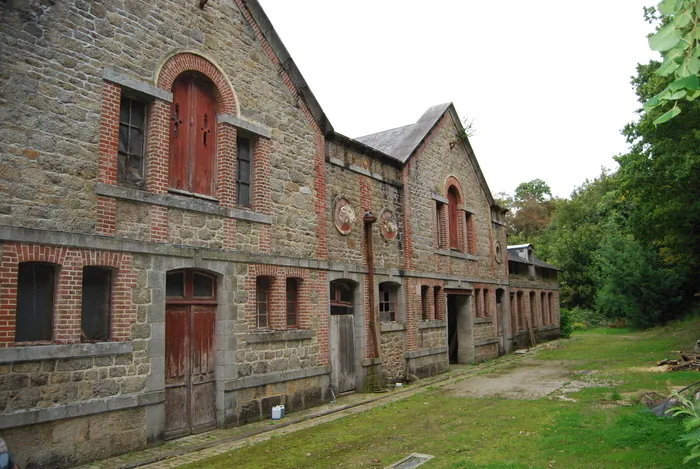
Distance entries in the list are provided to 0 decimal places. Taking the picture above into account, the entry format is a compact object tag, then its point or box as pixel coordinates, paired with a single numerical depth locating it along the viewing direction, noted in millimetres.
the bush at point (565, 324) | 30984
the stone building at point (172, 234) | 6879
